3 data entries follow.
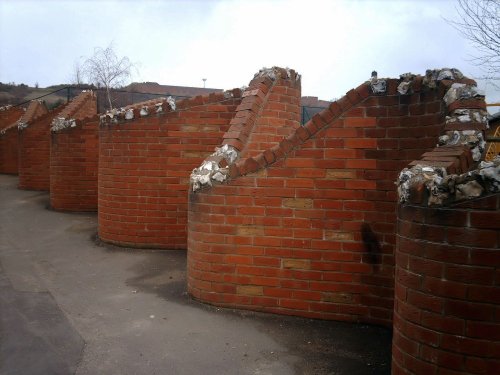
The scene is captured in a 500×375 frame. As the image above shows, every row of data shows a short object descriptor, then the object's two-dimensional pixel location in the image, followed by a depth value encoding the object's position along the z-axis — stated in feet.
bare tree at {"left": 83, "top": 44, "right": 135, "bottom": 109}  62.69
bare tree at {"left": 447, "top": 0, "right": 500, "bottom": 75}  30.15
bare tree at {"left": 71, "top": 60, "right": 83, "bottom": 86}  79.03
